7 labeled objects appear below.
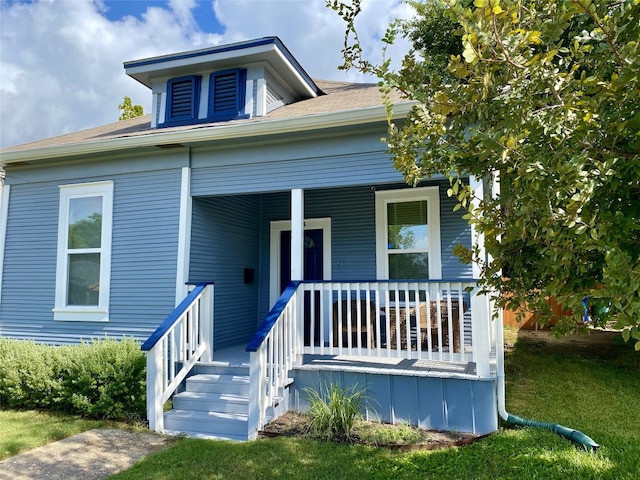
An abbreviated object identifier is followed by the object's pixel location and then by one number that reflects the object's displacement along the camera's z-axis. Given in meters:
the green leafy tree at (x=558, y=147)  1.65
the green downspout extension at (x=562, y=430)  4.05
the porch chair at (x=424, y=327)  5.66
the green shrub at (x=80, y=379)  5.30
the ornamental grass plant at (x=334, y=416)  4.52
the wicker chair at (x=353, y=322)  6.12
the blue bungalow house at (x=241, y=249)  5.00
